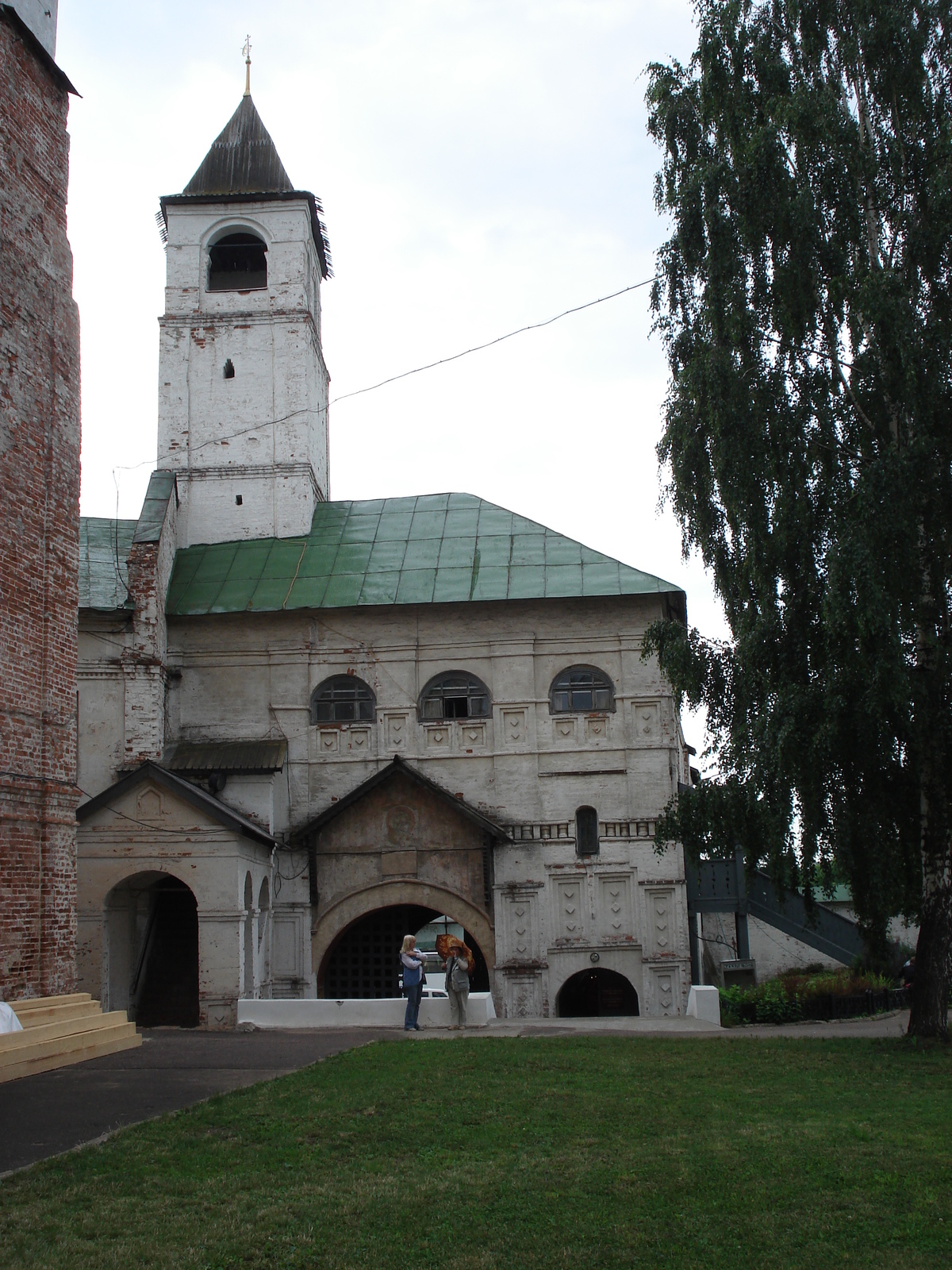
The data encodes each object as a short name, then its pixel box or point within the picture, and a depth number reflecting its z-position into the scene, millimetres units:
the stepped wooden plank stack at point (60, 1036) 11336
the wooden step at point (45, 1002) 12383
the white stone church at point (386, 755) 21531
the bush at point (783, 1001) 17922
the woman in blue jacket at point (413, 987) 16281
